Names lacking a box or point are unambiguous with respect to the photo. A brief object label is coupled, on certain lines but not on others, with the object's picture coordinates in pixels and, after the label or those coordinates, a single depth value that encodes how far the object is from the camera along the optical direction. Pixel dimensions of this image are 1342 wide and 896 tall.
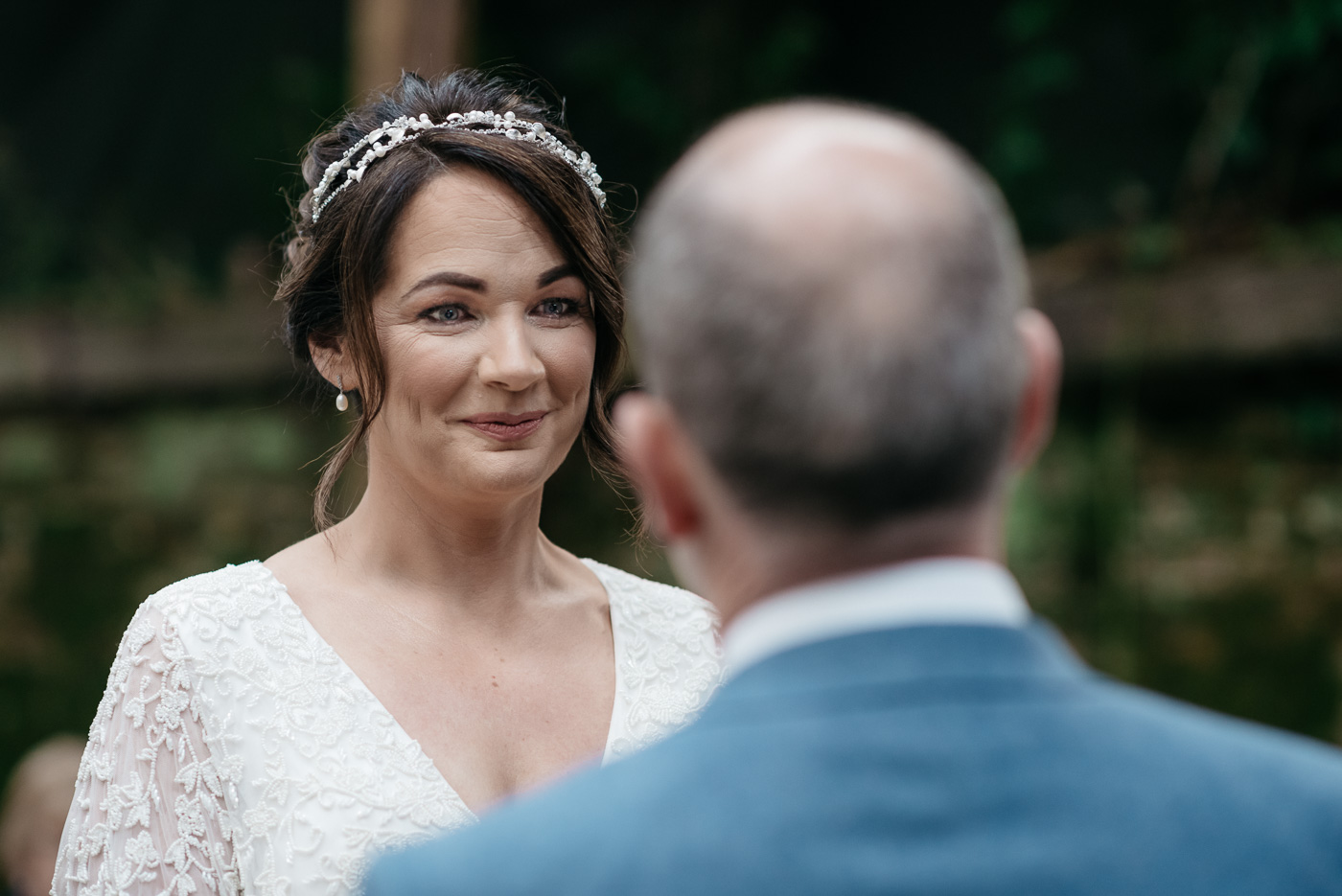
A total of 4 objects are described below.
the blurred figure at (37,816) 3.16
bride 2.49
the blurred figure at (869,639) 1.80
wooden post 3.41
